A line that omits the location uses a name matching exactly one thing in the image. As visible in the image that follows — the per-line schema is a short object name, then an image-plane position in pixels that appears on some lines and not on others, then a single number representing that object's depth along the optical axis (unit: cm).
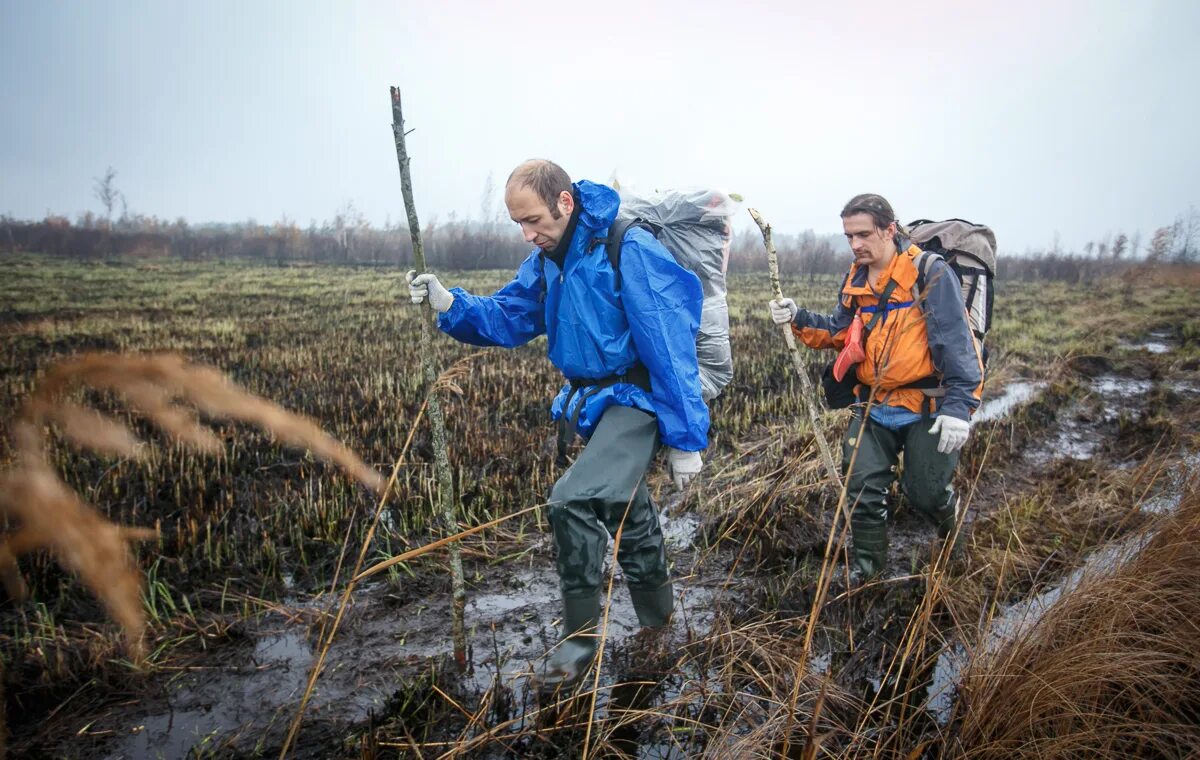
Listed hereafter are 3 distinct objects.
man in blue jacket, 260
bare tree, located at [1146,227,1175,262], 2967
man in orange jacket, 317
